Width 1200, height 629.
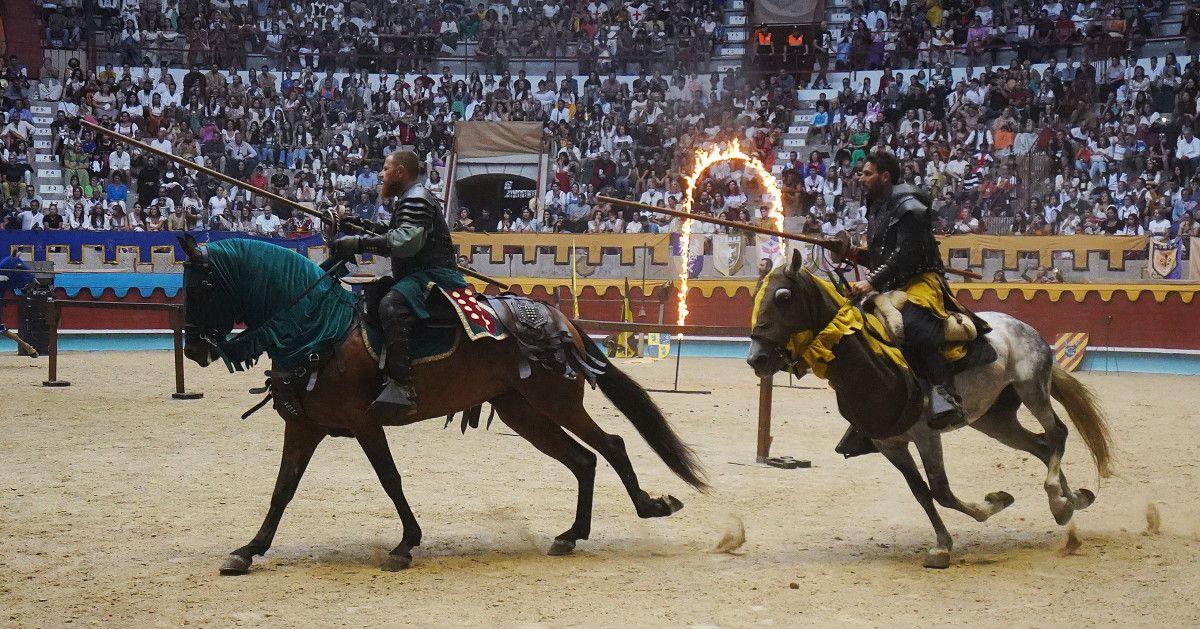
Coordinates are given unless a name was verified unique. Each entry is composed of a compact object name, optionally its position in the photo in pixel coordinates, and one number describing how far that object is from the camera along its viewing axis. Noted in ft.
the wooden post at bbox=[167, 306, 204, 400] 46.01
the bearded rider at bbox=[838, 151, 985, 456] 22.04
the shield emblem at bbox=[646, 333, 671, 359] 66.44
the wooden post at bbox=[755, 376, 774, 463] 33.32
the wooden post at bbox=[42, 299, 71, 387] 47.65
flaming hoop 72.02
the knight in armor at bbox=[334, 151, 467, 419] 21.03
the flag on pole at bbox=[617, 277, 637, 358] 67.00
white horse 21.56
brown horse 20.75
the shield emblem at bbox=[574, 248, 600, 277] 74.02
